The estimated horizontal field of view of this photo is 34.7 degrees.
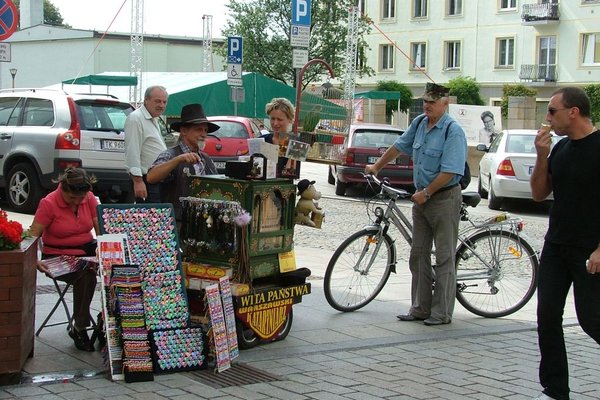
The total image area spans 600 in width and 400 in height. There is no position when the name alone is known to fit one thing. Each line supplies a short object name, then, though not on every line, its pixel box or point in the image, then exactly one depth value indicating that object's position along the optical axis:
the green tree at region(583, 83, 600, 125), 49.66
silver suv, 14.61
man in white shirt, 7.77
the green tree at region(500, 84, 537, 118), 51.53
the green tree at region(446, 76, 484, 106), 55.28
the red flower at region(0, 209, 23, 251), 5.51
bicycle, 8.10
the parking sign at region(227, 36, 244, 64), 22.17
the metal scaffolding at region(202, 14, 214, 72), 42.84
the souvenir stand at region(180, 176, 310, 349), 6.55
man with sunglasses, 5.29
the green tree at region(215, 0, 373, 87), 52.88
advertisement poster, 33.42
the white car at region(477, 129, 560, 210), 18.17
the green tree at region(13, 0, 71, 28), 109.50
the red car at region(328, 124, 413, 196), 20.64
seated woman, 6.44
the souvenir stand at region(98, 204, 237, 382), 5.84
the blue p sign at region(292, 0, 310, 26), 13.48
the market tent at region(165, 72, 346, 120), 27.59
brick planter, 5.43
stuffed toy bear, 7.23
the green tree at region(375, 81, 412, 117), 53.62
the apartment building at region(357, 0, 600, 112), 53.56
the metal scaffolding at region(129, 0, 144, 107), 31.39
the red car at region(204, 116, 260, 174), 20.00
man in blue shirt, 7.64
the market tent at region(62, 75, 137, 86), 29.56
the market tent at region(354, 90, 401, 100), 41.81
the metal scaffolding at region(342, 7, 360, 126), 32.19
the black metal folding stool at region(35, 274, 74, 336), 6.55
